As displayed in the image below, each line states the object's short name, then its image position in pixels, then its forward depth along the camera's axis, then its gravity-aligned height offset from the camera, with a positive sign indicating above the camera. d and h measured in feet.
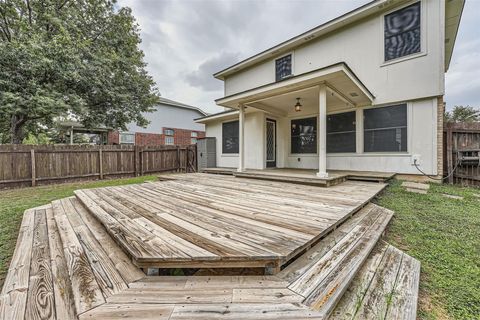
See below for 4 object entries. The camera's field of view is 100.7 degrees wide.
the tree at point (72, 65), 23.31 +12.77
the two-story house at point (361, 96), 17.25 +5.89
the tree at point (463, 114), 47.44 +10.57
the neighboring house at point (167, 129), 51.70 +8.58
